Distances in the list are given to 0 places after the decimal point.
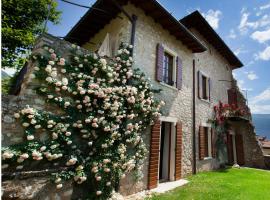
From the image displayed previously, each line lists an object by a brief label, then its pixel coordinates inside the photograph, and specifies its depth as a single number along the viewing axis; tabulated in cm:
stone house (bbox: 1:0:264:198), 676
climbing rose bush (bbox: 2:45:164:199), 408
